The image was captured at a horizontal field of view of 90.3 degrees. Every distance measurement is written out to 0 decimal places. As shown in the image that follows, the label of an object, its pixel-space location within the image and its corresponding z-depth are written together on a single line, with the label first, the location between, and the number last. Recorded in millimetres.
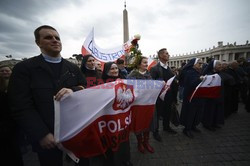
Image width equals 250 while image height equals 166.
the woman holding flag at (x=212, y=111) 3961
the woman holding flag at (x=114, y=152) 2076
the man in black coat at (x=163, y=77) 3418
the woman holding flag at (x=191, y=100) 3490
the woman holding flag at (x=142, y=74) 2904
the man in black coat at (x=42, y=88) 1256
